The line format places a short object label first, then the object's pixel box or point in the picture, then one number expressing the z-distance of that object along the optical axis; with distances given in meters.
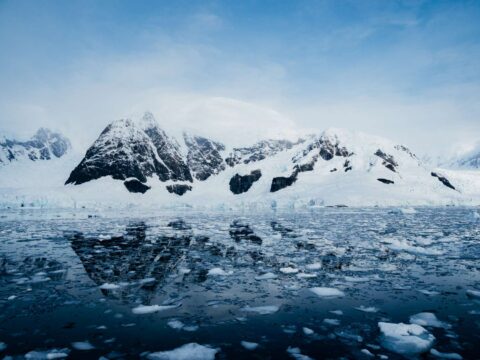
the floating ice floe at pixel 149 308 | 7.39
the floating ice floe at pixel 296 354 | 5.34
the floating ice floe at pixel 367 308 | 7.44
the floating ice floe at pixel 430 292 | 8.45
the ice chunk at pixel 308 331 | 6.30
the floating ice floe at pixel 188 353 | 5.37
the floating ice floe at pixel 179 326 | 6.57
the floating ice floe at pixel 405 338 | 5.62
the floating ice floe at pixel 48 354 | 5.34
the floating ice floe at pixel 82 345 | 5.69
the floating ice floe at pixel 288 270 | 10.88
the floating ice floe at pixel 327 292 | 8.56
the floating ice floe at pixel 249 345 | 5.70
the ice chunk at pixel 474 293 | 8.33
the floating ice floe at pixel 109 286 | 9.15
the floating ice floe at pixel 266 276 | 10.20
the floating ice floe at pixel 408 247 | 13.80
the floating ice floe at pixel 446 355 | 5.27
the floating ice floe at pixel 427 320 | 6.57
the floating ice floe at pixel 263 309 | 7.43
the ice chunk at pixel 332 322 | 6.77
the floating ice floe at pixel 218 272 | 10.68
